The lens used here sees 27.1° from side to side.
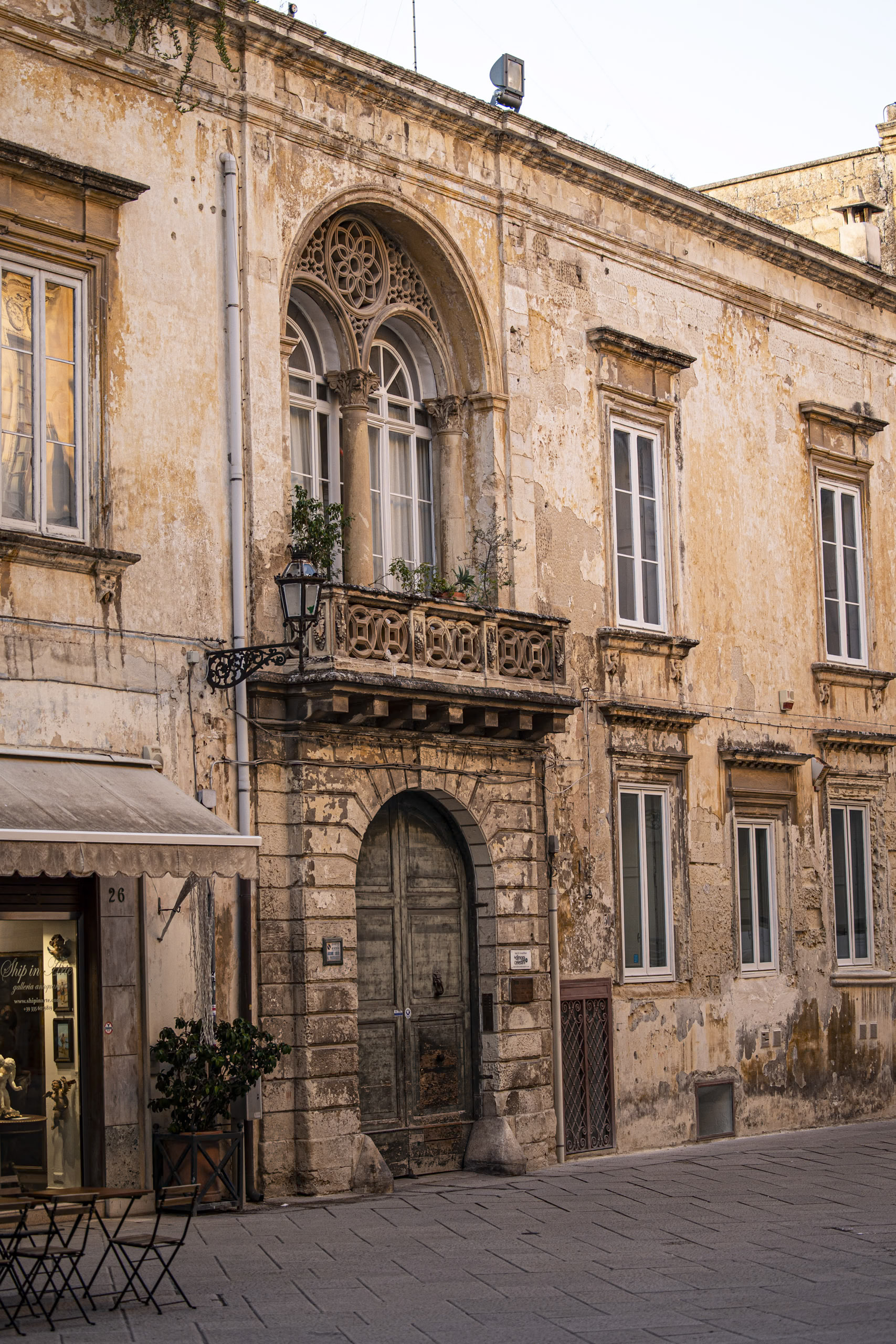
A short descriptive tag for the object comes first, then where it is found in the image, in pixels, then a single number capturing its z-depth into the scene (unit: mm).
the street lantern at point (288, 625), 13086
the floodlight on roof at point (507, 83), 17266
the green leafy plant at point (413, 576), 15430
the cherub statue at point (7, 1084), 12039
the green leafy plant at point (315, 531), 14359
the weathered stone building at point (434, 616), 12812
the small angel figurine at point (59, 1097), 12375
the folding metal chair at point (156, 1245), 9336
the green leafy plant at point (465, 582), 15883
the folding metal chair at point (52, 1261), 9320
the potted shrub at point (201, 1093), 12508
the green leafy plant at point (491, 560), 16156
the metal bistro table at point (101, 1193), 9359
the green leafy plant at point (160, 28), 13492
